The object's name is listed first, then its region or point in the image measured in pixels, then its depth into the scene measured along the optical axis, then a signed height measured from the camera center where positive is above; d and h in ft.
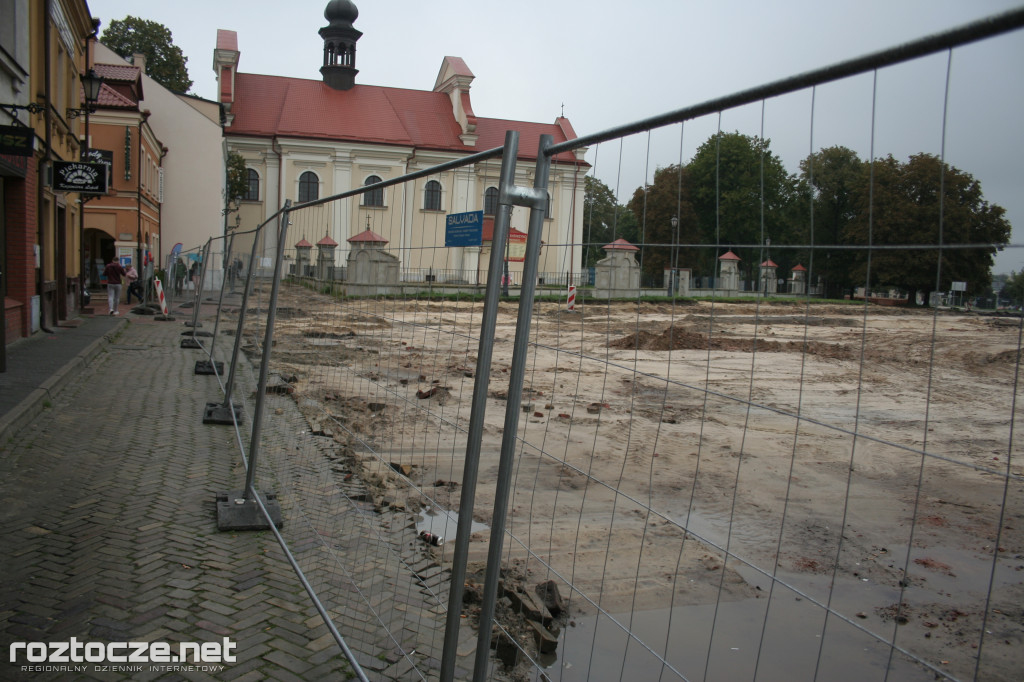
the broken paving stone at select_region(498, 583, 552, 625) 13.57 -5.59
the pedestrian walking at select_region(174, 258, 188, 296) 107.64 -2.24
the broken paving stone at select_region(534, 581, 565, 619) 14.07 -5.62
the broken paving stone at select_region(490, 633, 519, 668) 12.24 -5.72
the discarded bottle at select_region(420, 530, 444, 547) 16.79 -5.56
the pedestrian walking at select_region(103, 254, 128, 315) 75.77 -2.67
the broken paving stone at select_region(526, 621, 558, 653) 12.85 -5.75
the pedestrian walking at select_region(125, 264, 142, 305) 97.42 -3.57
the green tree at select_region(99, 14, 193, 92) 181.68 +47.81
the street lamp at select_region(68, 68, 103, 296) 63.21 +12.71
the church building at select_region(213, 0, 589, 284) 183.73 +34.72
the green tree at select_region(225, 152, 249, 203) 173.21 +18.29
